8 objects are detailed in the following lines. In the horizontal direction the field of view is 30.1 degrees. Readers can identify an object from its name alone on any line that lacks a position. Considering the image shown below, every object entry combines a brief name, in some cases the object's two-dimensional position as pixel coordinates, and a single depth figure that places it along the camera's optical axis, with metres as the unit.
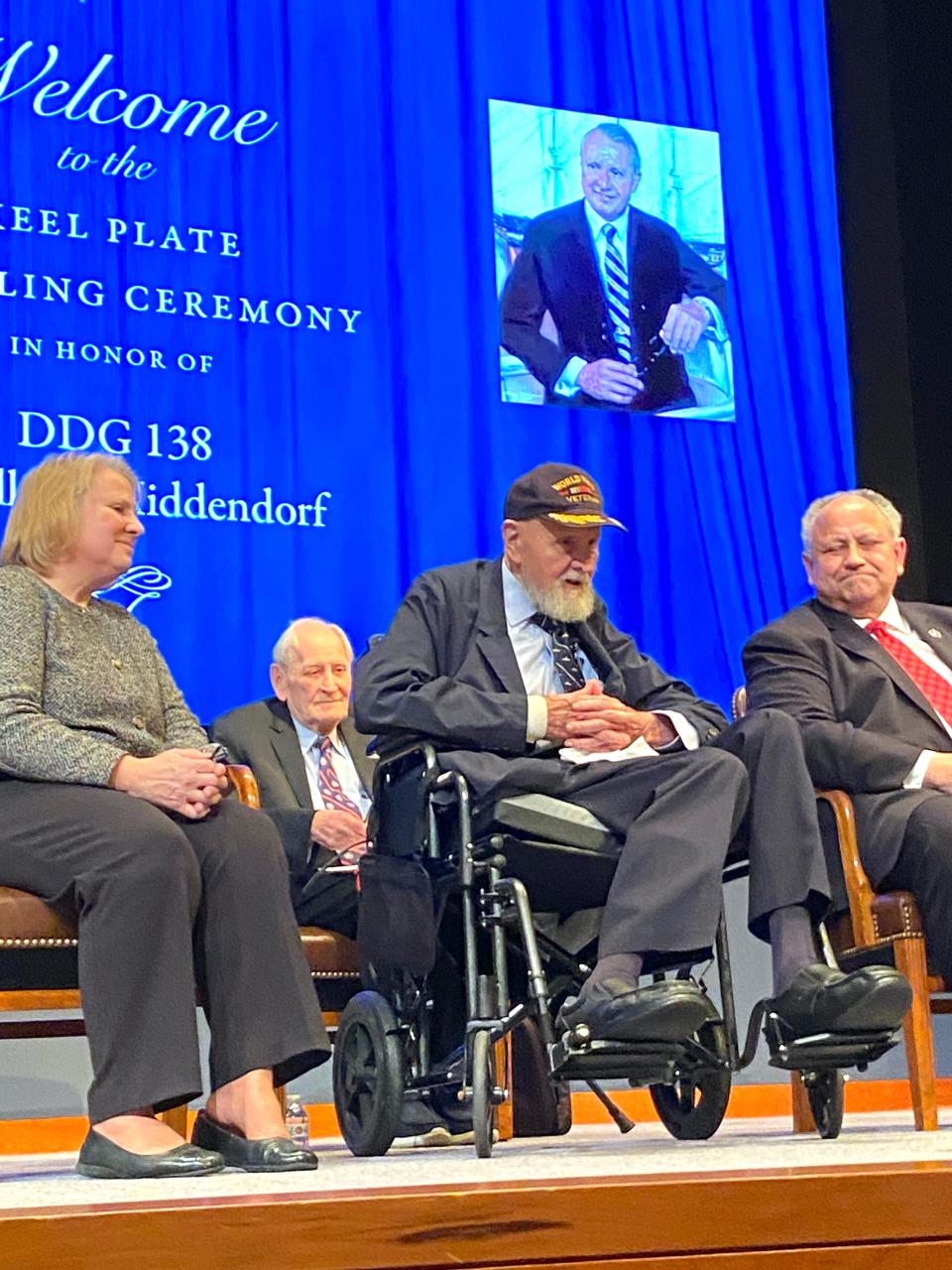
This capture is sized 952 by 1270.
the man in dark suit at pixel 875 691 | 2.95
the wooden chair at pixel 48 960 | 2.37
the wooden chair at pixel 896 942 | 2.85
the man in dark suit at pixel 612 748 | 2.43
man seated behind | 3.31
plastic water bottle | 3.36
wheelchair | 2.41
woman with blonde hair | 2.12
